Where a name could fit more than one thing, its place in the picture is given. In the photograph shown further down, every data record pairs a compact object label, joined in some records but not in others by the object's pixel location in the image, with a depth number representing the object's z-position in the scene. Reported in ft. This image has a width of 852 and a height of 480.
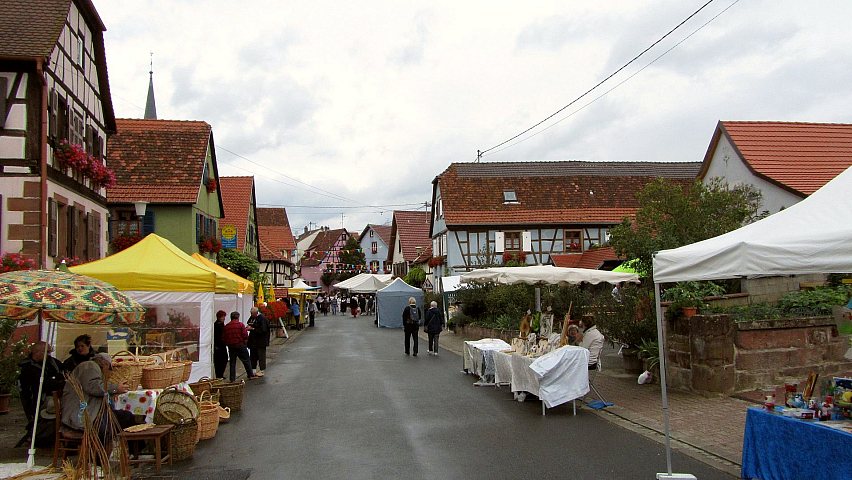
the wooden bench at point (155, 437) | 26.50
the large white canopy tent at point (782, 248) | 19.65
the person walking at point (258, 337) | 60.08
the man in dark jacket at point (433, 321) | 73.36
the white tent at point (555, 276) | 45.85
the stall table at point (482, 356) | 50.65
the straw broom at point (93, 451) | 24.02
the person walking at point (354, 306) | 206.90
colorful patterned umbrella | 24.79
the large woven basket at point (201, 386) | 37.52
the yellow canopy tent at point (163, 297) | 44.91
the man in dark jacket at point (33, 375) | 30.55
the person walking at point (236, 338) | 52.47
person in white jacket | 49.04
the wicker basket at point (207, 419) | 32.12
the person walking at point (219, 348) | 53.50
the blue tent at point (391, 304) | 145.59
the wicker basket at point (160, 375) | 32.48
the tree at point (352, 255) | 326.85
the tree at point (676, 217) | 50.16
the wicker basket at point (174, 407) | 28.60
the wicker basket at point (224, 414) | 36.33
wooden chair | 26.27
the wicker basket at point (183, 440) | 27.94
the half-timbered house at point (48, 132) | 51.67
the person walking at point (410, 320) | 75.46
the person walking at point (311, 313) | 147.90
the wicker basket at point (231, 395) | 39.24
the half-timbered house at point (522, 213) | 151.64
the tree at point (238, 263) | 109.81
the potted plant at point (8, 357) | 39.70
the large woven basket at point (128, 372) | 31.45
